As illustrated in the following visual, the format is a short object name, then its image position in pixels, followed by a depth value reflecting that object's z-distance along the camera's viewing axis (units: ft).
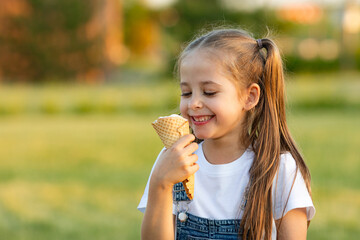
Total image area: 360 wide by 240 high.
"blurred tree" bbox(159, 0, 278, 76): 76.59
